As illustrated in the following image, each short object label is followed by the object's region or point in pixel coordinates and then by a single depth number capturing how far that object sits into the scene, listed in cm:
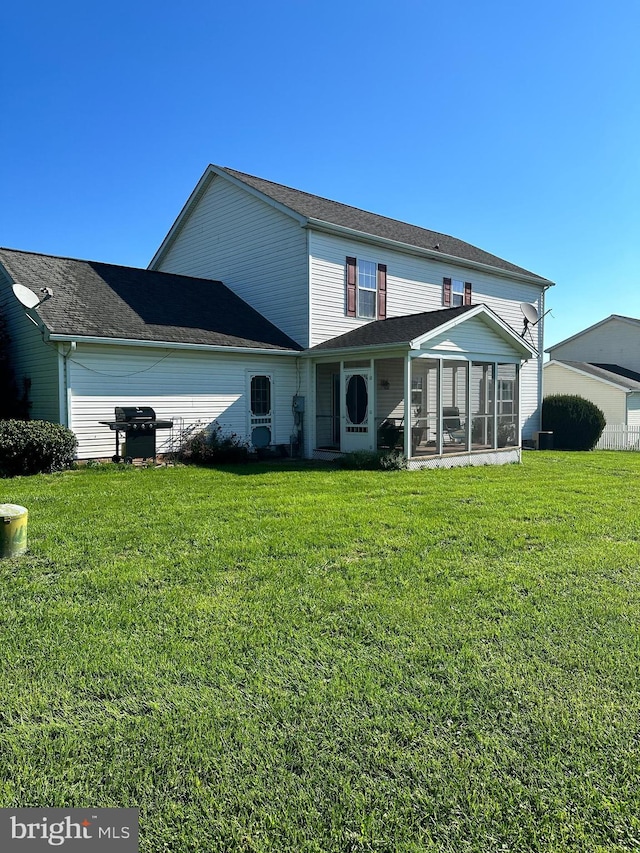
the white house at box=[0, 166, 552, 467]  1244
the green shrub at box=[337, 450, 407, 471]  1256
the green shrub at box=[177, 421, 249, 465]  1304
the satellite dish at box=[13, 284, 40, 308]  1147
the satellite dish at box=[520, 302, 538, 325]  2009
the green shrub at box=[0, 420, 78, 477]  1028
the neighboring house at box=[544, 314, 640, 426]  2421
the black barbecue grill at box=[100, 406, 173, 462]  1204
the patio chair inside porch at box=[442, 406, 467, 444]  1459
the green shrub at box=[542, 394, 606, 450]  2025
